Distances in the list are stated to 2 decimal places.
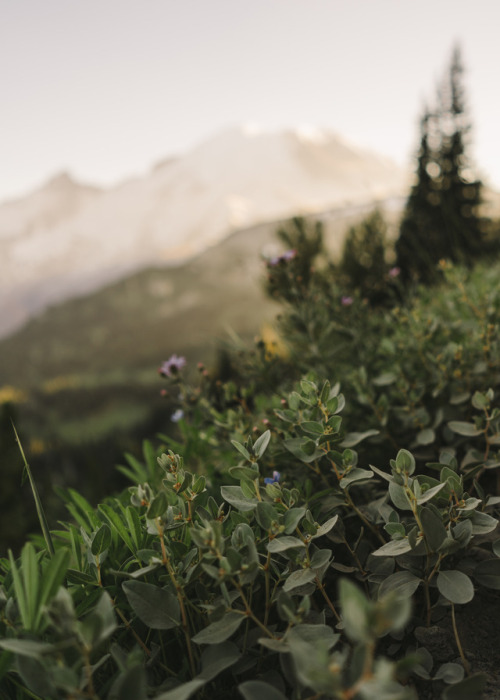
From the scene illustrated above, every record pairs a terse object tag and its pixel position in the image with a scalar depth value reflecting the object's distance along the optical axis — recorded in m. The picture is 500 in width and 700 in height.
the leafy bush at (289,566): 0.56
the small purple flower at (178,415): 1.76
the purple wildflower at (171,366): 1.78
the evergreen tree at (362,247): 6.13
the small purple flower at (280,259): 2.00
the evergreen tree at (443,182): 8.62
